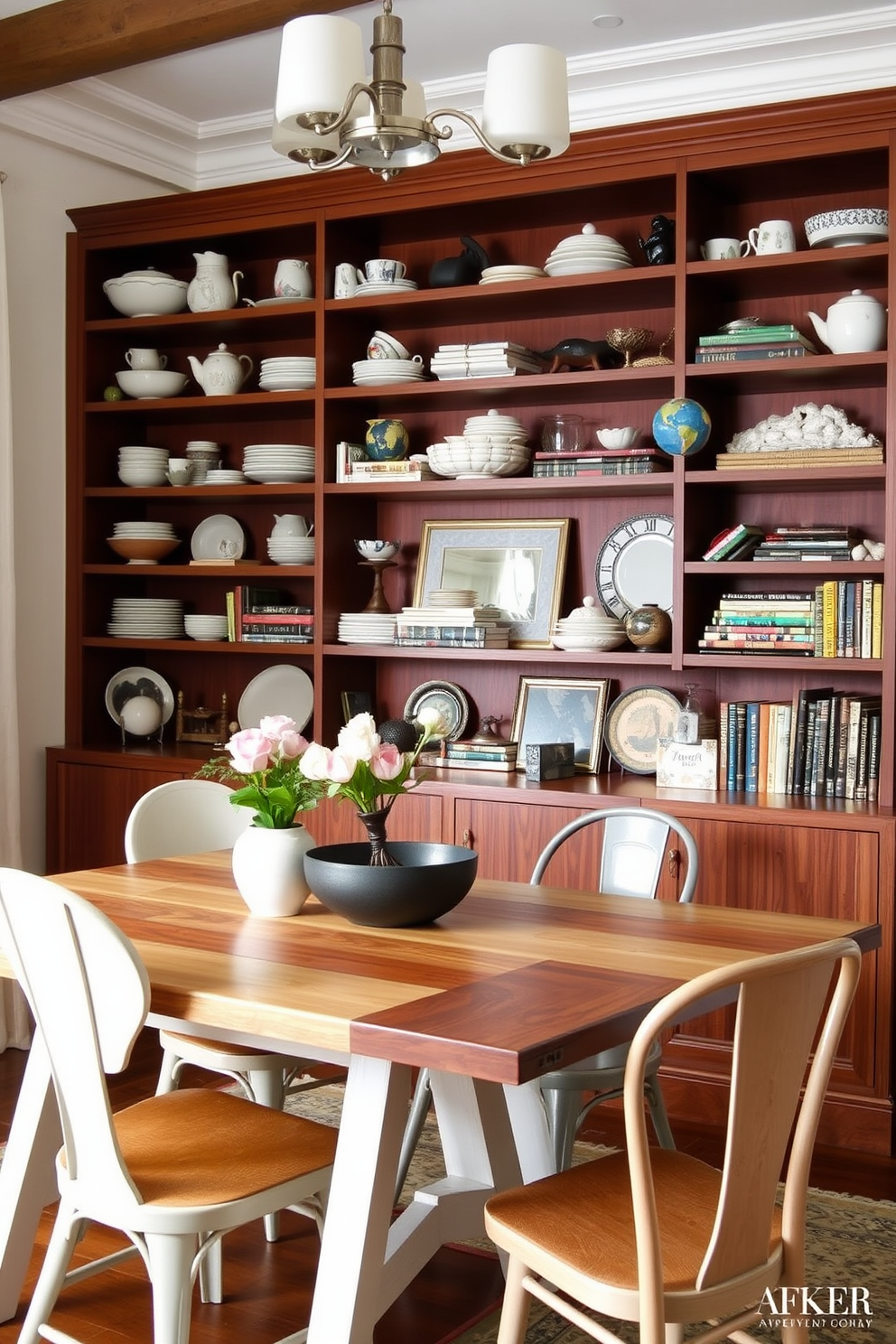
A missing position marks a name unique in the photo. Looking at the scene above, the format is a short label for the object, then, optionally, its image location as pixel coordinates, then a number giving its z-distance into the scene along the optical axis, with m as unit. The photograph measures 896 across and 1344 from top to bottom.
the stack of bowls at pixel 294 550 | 4.51
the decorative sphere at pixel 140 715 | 4.79
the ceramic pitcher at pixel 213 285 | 4.54
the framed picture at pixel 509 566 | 4.25
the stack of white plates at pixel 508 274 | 3.99
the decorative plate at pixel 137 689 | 4.89
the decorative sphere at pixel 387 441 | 4.31
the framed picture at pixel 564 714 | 4.15
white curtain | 4.18
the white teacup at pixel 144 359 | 4.71
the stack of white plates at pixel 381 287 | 4.21
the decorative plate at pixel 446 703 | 4.41
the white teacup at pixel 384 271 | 4.22
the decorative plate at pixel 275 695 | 4.72
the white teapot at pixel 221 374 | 4.57
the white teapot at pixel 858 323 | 3.57
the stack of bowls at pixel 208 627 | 4.67
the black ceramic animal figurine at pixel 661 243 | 3.82
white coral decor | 3.66
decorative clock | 4.11
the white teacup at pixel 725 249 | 3.78
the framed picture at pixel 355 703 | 4.44
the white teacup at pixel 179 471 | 4.69
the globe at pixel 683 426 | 3.71
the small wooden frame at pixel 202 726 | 4.81
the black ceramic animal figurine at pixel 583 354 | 4.01
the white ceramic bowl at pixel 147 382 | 4.68
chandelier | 2.21
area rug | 2.45
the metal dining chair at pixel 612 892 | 2.51
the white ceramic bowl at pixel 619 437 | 3.95
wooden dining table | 1.75
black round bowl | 2.26
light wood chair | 1.61
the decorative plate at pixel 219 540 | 4.85
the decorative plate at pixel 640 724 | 4.02
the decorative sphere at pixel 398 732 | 3.22
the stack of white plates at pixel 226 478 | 4.61
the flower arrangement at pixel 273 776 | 2.40
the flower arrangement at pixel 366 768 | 2.32
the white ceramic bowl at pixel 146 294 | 4.62
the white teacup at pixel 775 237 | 3.71
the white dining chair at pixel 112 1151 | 1.86
